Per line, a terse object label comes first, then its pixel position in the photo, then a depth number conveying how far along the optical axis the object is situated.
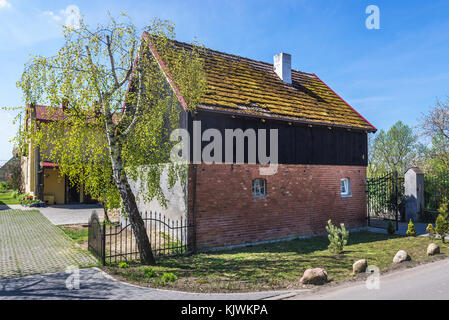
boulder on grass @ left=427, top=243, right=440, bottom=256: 10.24
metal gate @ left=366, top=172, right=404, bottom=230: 18.08
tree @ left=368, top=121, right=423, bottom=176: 37.69
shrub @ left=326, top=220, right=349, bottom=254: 10.23
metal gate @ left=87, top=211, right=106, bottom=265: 8.91
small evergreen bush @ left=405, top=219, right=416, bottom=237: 13.52
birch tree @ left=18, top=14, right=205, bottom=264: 8.41
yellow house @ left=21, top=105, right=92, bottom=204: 24.69
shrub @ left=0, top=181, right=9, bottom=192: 43.47
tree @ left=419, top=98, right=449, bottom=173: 23.56
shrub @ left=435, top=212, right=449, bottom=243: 11.98
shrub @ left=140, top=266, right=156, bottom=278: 7.82
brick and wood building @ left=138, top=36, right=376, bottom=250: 11.05
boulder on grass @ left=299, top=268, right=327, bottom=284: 7.37
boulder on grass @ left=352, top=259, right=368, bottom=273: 8.22
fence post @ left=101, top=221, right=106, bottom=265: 8.75
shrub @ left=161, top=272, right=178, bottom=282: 7.51
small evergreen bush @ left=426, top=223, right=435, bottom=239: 12.58
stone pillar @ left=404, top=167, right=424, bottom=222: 17.44
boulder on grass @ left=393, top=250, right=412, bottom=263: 9.27
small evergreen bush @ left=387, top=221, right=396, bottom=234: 14.08
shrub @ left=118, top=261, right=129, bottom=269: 8.65
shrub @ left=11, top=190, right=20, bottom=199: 31.53
